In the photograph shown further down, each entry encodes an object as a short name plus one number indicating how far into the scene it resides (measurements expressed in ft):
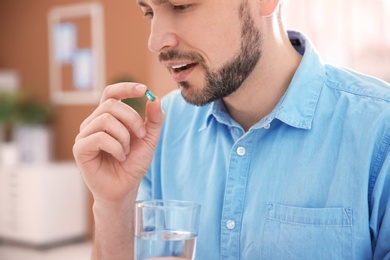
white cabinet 16.40
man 3.83
